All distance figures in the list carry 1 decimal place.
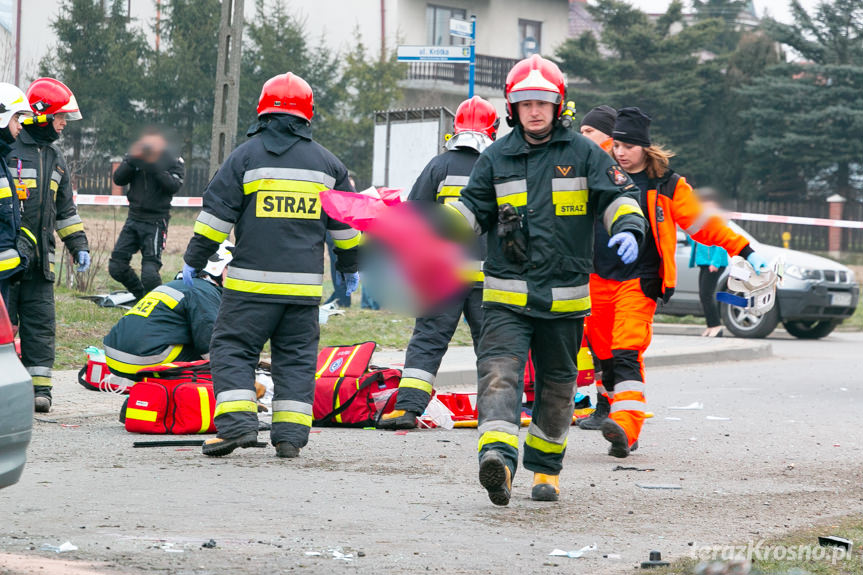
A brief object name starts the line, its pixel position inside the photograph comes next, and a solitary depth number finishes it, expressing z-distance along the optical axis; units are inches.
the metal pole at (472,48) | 1357.0
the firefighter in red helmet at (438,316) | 641.6
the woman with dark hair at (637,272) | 560.1
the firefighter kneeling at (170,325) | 647.1
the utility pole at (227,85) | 1087.0
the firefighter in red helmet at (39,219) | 652.7
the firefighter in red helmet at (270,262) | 538.6
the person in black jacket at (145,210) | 1024.2
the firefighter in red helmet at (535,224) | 440.1
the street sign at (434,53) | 1328.7
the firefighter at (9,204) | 602.2
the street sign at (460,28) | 1371.8
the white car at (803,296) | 1304.1
